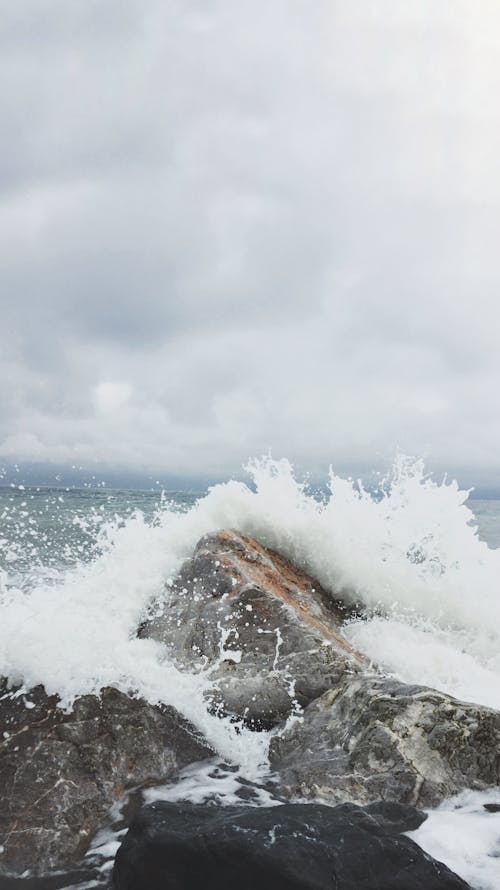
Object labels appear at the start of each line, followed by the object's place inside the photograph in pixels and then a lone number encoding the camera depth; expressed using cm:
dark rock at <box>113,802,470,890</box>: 258
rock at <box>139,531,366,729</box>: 516
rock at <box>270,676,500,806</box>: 380
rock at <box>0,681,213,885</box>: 348
